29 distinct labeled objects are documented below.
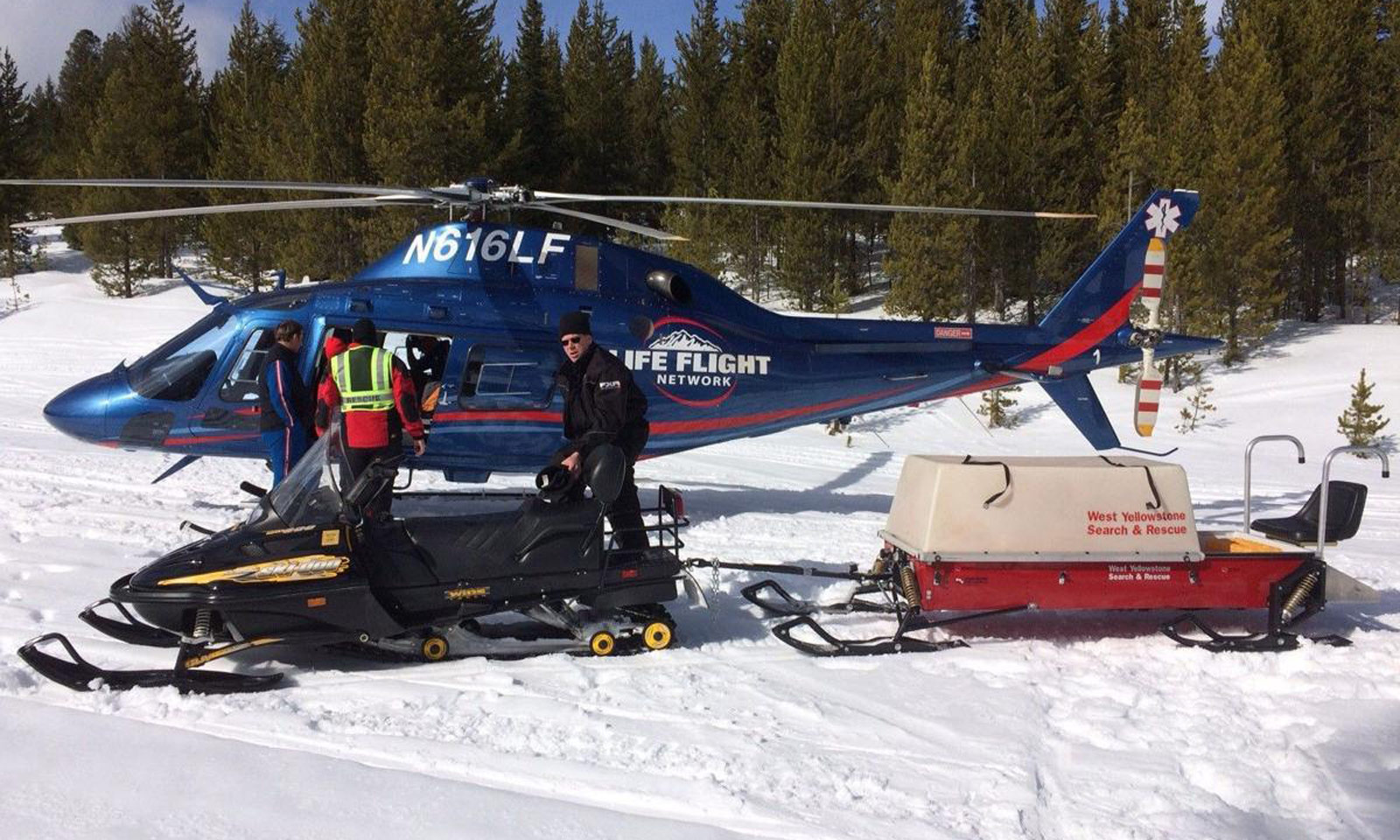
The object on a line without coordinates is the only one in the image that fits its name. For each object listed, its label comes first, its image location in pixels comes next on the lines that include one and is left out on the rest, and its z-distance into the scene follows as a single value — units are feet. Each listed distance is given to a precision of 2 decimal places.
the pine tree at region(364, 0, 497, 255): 79.56
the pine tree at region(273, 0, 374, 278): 84.07
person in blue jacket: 23.58
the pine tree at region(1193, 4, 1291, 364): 73.51
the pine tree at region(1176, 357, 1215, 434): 59.21
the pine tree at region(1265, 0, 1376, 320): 87.71
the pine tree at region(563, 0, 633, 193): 108.88
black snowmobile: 13.91
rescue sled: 16.67
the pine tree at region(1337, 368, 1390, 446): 51.55
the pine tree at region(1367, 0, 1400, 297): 84.84
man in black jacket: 16.92
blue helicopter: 25.46
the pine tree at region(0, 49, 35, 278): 106.32
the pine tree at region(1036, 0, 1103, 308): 85.46
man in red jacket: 19.38
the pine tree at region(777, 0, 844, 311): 86.69
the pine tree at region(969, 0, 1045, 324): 85.71
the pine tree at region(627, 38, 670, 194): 114.32
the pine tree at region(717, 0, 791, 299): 96.12
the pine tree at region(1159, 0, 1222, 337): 71.56
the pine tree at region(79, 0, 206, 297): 93.81
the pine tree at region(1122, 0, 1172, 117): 93.97
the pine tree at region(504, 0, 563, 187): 97.66
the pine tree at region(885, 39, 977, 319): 73.61
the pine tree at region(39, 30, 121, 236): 118.73
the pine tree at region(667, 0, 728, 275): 106.01
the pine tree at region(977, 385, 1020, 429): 59.72
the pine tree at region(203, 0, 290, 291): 91.45
